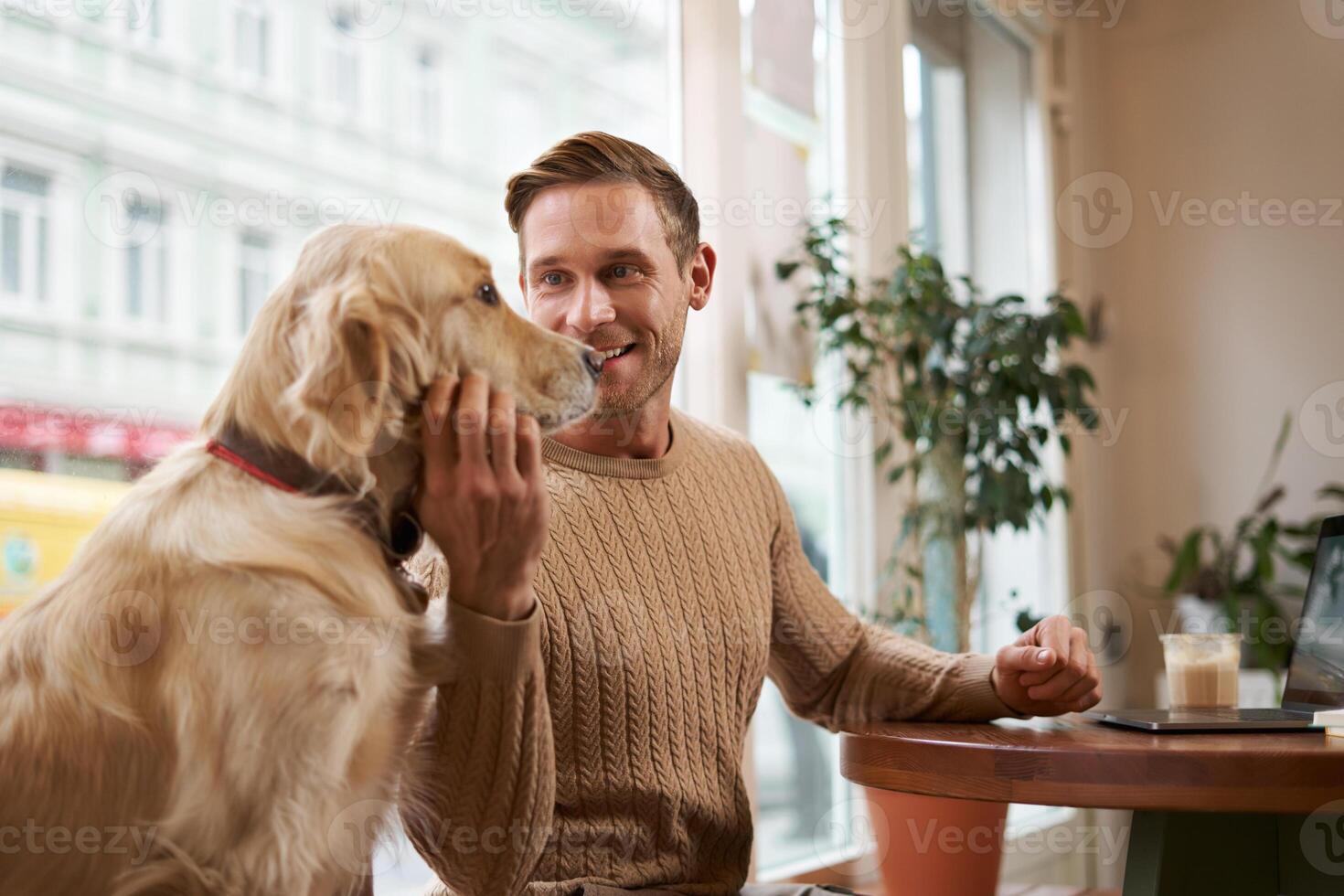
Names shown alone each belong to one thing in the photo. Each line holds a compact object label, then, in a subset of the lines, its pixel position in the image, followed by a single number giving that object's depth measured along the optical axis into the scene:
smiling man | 1.09
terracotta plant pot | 2.06
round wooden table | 1.03
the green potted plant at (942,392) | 2.76
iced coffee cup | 1.51
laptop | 1.37
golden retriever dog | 0.82
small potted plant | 3.47
